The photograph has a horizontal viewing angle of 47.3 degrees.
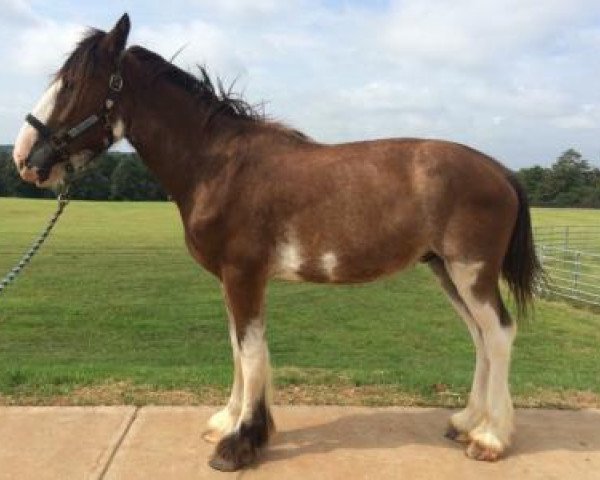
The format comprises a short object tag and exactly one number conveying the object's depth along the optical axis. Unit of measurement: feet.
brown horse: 13.07
